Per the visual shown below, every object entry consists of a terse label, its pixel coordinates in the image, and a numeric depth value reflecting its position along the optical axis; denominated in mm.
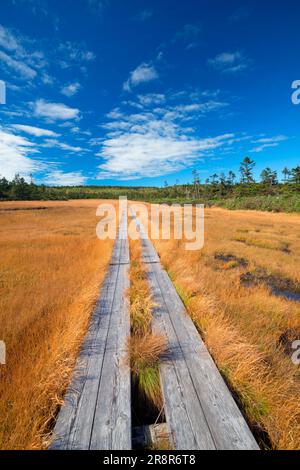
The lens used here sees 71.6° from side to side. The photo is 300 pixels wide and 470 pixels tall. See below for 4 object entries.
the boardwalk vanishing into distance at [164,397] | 1972
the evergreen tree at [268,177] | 71206
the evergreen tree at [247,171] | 67062
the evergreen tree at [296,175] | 50116
